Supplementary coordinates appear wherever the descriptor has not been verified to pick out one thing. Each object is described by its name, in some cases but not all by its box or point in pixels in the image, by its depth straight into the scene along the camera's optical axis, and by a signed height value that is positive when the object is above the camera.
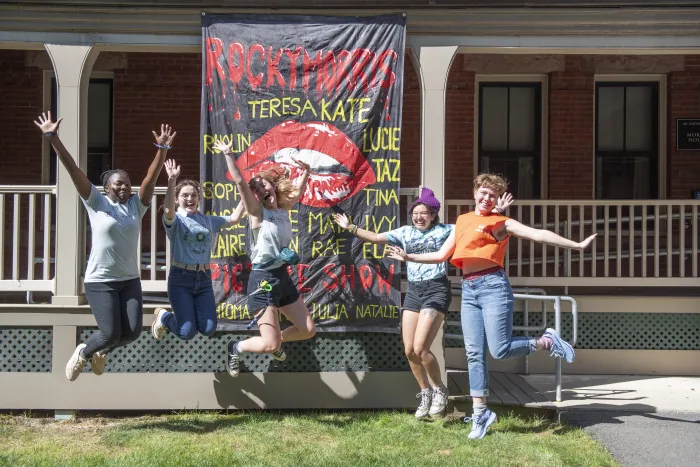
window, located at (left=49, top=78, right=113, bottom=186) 10.36 +1.57
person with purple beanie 6.32 -0.41
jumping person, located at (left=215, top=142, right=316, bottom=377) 6.04 -0.16
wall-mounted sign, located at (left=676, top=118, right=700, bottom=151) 10.25 +1.53
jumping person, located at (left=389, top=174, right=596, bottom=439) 5.88 -0.37
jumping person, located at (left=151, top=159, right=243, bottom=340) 6.19 -0.24
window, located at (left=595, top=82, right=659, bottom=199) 10.55 +1.50
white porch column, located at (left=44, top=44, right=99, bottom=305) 6.89 +0.52
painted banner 6.74 +0.92
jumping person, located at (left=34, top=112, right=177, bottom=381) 5.90 -0.18
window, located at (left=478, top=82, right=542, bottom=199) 10.59 +1.61
